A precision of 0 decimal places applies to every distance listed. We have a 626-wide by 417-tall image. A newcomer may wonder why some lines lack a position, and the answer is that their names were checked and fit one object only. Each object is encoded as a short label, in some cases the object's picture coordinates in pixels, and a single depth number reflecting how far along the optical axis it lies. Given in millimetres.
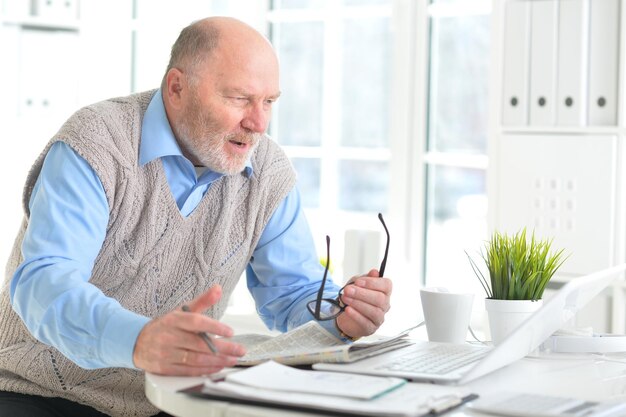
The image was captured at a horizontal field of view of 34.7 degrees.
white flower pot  1819
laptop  1465
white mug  1834
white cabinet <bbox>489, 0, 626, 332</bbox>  3029
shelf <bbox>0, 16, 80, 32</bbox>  4121
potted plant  1820
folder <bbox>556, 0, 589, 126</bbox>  3055
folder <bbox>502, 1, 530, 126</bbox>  3154
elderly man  1847
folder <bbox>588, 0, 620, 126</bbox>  3029
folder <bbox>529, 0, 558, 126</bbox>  3107
